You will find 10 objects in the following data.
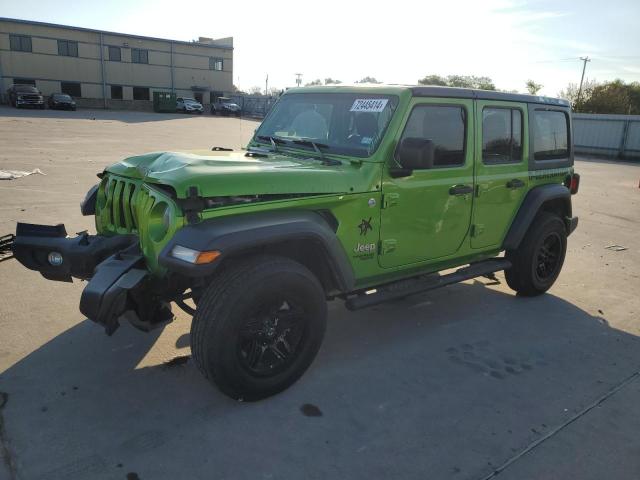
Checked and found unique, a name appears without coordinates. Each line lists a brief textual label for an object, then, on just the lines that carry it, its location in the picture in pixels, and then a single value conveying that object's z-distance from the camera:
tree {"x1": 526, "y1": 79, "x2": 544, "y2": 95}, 47.56
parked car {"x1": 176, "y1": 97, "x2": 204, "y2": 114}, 44.29
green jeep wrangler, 2.91
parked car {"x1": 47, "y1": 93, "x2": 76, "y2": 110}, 37.03
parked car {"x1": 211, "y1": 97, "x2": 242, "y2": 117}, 44.44
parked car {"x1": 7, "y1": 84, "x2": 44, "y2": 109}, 35.50
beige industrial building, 41.31
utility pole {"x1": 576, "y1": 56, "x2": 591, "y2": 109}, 39.31
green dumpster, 43.47
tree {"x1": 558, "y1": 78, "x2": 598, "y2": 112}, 38.53
